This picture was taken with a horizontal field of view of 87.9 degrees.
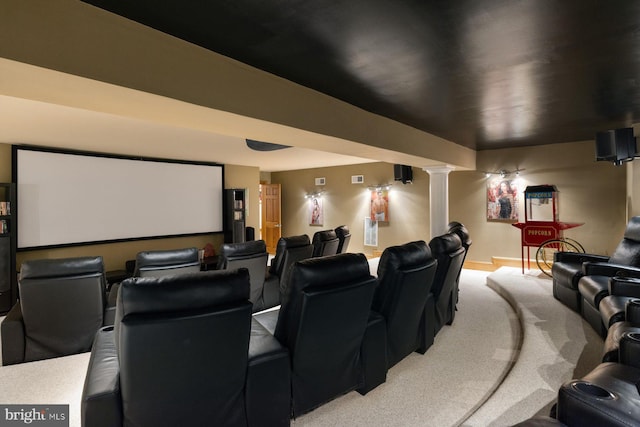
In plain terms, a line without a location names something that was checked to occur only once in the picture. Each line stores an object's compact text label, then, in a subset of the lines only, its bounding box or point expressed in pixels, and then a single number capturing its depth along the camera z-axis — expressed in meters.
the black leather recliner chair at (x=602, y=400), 1.16
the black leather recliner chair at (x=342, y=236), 5.61
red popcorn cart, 5.48
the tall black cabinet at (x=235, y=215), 8.25
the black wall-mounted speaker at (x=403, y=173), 7.60
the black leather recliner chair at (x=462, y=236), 3.86
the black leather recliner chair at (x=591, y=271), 3.21
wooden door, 10.37
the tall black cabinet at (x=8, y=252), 4.94
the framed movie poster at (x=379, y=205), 8.33
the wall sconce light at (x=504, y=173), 6.43
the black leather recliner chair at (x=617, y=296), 2.55
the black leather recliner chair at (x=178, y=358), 1.44
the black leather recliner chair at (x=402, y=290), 2.38
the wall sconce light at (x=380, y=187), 8.30
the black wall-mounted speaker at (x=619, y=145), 4.36
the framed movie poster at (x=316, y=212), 9.64
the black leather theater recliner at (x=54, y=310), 2.83
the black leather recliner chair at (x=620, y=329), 1.89
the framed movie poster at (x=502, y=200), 6.48
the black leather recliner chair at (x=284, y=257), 4.41
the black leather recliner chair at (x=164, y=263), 3.44
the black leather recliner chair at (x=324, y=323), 1.86
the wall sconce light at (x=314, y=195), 9.65
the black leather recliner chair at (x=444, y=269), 3.06
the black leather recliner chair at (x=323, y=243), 4.99
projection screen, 5.69
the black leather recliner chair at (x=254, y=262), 3.79
